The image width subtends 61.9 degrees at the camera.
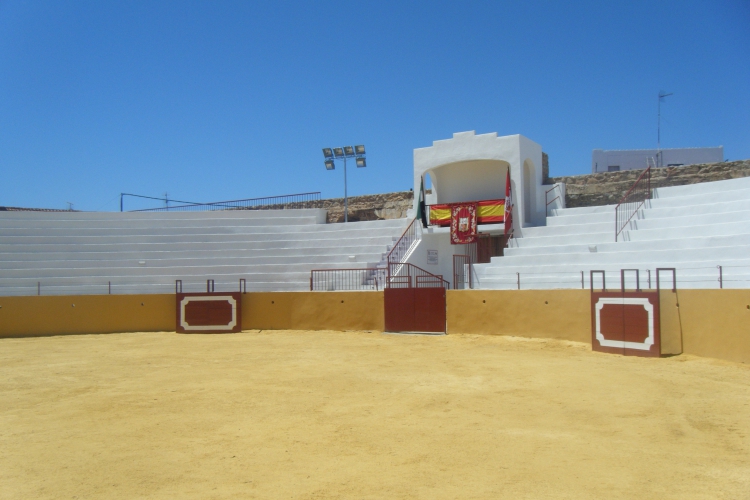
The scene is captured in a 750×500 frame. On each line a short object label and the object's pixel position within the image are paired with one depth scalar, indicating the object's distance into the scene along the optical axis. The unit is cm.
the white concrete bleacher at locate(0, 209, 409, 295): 2258
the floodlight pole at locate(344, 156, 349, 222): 2875
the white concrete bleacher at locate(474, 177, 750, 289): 1434
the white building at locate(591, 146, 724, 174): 2780
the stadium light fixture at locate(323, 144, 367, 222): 2981
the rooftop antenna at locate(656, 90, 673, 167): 2825
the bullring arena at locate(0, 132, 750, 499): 595
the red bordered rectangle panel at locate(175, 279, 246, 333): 1944
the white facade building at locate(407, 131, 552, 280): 2222
